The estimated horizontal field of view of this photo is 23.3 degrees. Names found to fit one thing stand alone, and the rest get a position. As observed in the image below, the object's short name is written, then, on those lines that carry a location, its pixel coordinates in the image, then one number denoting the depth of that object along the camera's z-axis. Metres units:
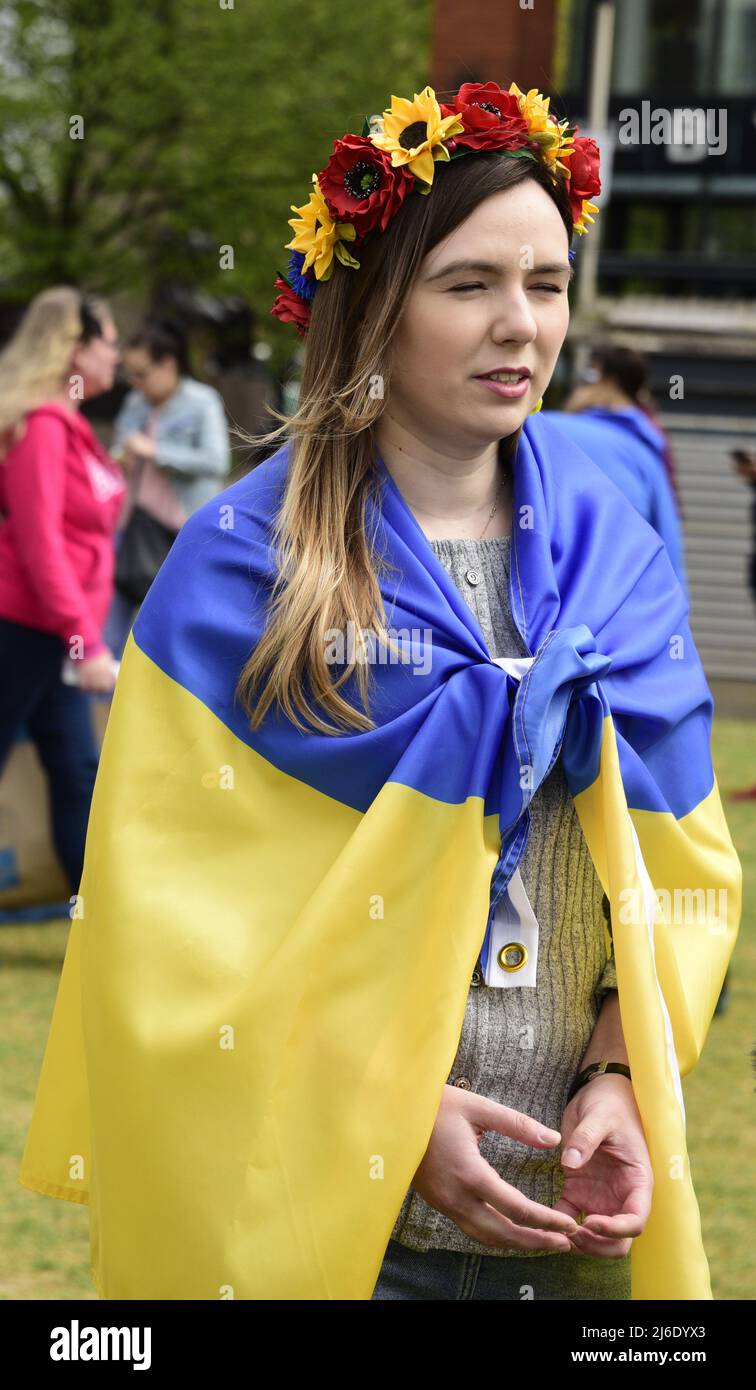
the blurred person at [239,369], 17.31
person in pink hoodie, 6.25
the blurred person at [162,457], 8.16
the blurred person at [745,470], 10.74
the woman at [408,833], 2.14
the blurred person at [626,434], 5.49
